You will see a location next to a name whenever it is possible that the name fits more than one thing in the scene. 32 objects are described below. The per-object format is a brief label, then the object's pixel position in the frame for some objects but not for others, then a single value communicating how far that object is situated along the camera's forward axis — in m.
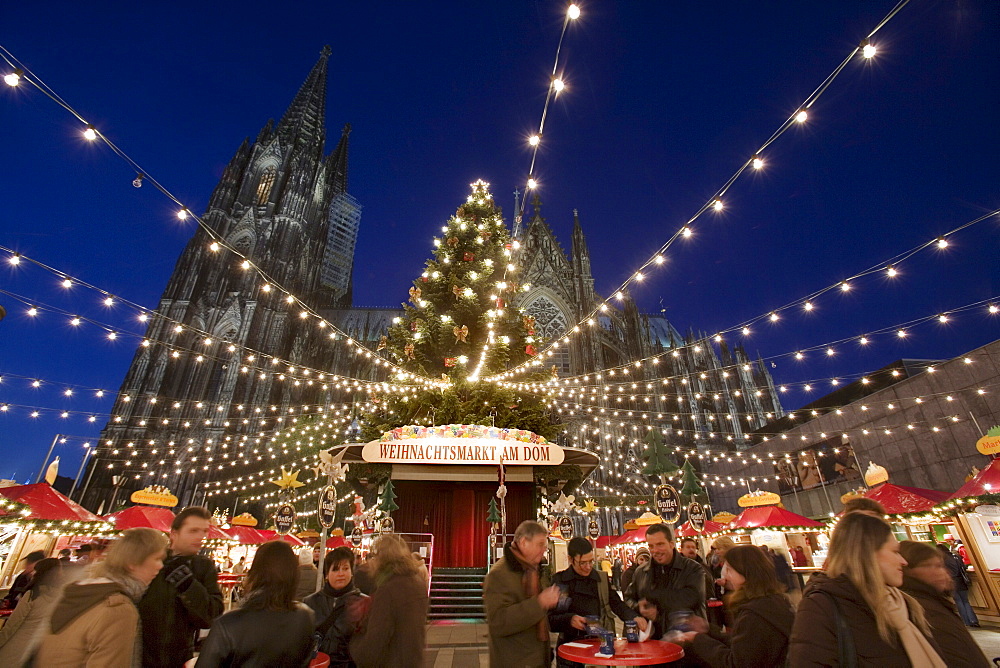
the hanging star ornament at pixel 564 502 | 8.81
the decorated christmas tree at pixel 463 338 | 9.11
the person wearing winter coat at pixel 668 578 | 3.05
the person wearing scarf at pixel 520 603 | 2.29
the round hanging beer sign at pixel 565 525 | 11.84
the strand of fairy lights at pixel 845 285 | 5.23
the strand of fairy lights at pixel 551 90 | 3.52
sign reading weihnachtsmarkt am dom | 7.21
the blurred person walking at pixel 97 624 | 1.66
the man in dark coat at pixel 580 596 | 2.93
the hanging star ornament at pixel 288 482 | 11.78
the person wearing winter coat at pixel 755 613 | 1.97
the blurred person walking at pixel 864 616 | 1.41
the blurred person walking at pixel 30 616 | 2.53
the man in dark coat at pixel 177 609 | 2.05
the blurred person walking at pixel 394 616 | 2.09
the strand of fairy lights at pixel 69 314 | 5.23
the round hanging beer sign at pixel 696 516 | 10.18
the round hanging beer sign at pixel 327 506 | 8.08
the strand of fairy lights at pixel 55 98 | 3.38
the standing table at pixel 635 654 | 2.38
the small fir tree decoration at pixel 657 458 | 21.17
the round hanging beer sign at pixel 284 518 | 8.51
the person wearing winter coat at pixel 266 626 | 1.71
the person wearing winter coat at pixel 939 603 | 1.71
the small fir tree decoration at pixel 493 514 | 7.41
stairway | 7.42
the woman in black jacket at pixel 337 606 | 2.73
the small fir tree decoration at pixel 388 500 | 7.71
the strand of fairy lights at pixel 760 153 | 3.37
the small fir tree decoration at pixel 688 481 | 15.66
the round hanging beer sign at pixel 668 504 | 9.05
